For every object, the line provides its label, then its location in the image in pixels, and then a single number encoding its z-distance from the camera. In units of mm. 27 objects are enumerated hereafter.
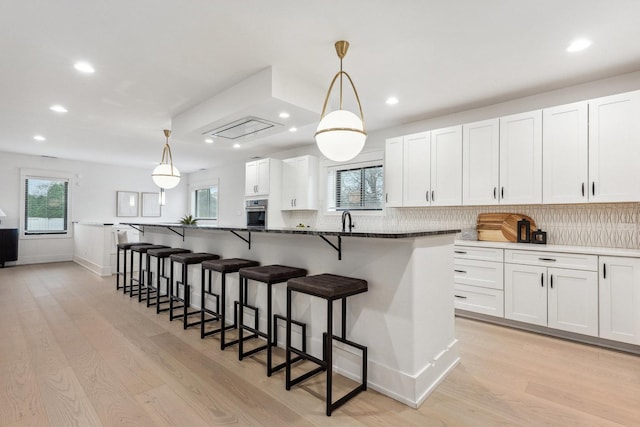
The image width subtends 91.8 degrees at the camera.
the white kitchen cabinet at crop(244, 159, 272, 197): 6055
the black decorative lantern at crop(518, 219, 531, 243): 3525
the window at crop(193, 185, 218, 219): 9000
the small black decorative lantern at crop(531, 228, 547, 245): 3453
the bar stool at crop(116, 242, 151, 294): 4682
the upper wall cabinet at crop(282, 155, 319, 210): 5688
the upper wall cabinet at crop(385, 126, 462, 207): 3904
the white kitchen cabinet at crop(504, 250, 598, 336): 2840
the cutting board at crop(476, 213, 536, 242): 3660
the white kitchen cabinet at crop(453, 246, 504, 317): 3350
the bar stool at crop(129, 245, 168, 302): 4168
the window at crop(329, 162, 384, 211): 5094
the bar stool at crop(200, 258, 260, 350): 2671
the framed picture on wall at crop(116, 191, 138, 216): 8320
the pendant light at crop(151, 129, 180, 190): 4723
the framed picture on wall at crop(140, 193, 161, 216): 8828
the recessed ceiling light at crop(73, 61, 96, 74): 2848
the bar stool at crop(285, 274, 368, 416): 1816
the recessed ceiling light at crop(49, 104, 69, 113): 3950
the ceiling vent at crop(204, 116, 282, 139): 3539
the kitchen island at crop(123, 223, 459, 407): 1956
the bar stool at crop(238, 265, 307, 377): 2193
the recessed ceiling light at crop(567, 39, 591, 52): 2469
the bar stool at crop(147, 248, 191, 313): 3699
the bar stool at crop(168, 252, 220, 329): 3173
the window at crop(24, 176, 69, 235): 7098
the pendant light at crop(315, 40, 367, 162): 2408
